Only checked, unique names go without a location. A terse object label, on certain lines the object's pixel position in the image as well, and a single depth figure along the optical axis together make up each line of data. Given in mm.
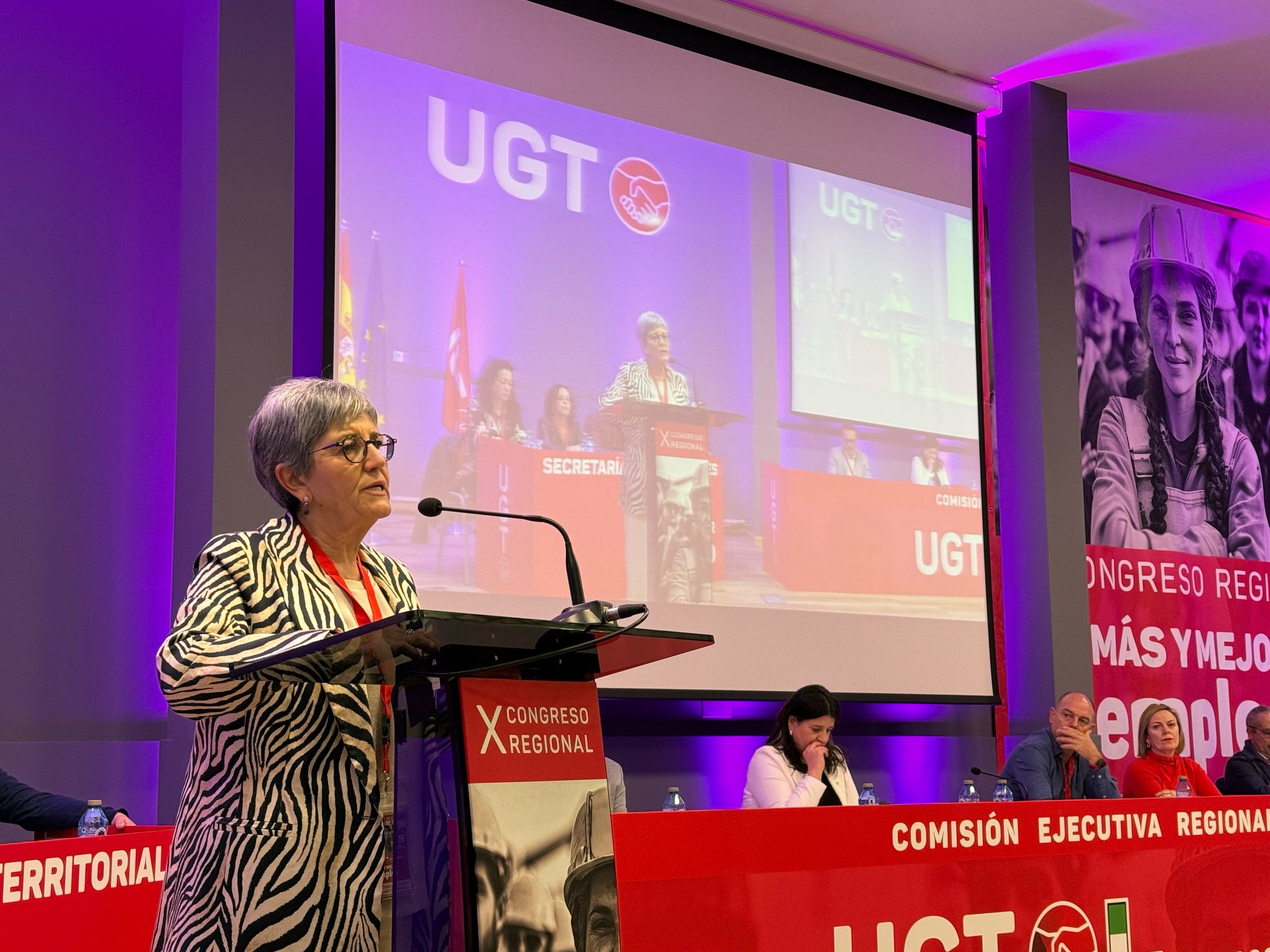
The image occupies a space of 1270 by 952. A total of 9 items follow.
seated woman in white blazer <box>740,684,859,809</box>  4785
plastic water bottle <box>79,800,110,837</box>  2820
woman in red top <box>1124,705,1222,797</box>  5918
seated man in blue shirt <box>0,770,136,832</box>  3439
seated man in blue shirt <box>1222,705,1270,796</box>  6121
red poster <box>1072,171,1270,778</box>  7184
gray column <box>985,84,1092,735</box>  6473
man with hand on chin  5367
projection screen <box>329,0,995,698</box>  4840
